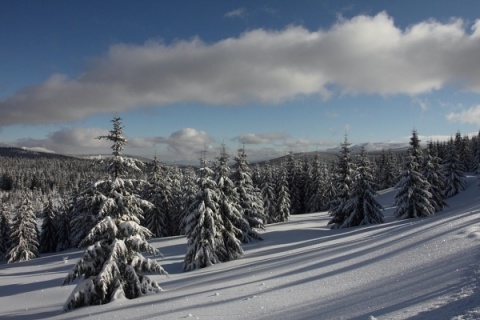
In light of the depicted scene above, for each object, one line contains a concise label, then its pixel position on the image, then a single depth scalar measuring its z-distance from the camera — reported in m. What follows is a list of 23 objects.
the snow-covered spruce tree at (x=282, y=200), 56.94
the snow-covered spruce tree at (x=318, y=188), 72.83
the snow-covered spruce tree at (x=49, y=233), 68.31
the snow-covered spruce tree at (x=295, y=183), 74.94
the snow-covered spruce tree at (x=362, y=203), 38.88
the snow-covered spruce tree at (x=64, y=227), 68.88
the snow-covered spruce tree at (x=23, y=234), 55.84
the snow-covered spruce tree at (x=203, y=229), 29.25
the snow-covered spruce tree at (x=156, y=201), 53.41
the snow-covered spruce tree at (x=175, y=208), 56.53
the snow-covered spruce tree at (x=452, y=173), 59.16
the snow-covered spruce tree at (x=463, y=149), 92.06
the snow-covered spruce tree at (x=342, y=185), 41.09
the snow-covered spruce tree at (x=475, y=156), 83.40
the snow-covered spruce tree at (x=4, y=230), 66.94
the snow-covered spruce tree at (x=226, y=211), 31.06
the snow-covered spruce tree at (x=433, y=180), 44.29
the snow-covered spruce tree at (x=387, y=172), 93.88
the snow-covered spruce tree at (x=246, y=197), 39.84
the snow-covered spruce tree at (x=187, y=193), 50.25
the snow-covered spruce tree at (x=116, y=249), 17.30
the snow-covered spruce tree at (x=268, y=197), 56.34
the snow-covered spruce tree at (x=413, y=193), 39.59
